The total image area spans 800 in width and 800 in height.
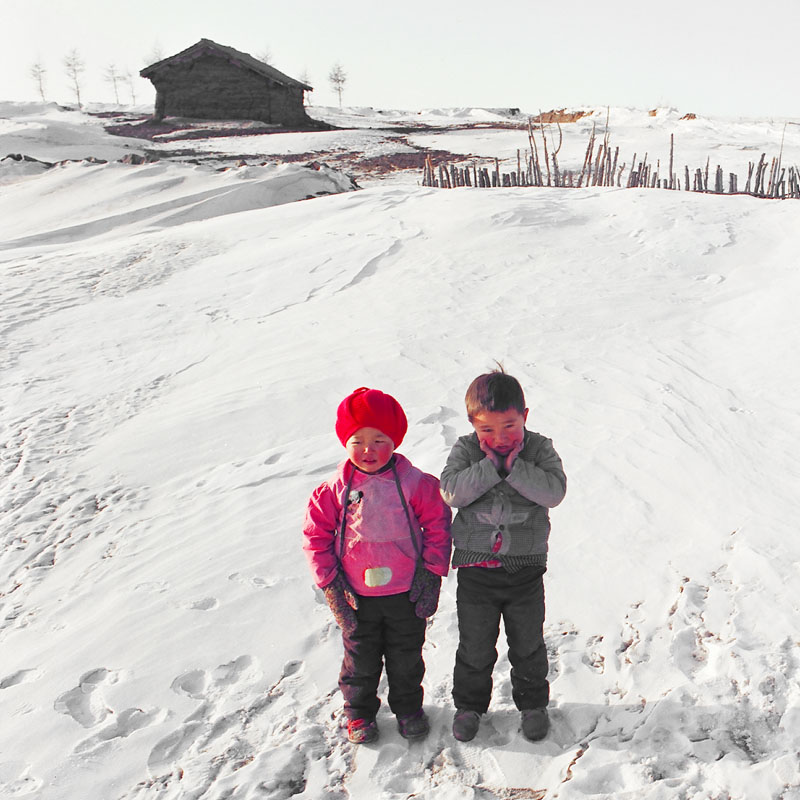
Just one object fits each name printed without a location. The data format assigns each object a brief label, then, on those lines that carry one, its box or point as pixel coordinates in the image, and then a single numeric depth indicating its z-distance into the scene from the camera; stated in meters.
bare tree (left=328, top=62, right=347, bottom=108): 68.62
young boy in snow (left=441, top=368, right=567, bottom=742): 2.14
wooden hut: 26.66
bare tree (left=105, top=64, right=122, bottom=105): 71.82
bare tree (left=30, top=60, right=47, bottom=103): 73.06
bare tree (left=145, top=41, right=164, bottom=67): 70.00
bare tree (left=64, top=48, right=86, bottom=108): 67.31
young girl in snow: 2.21
